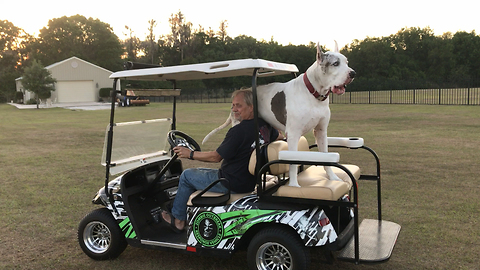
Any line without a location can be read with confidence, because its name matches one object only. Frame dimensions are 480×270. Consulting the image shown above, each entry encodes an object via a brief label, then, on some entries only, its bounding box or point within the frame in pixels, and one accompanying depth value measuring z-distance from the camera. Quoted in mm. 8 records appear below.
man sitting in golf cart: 3570
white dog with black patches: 3311
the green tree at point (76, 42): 73125
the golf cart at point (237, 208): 3225
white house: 48594
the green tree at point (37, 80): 40844
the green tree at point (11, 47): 70062
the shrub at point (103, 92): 50778
